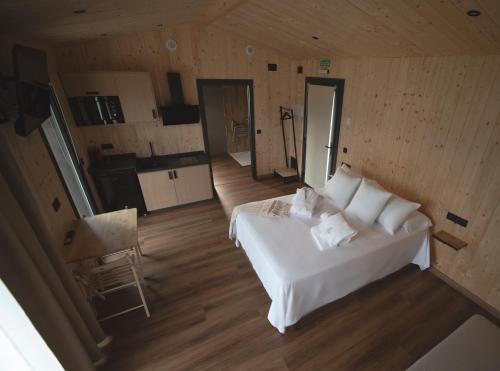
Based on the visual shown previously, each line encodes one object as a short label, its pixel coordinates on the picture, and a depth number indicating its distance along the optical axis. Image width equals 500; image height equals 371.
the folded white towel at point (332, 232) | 2.32
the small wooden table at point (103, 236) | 2.08
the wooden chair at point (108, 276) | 2.13
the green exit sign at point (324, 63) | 3.75
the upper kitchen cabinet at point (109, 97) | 3.28
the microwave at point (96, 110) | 3.35
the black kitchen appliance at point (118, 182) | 3.72
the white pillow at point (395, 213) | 2.52
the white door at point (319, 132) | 3.96
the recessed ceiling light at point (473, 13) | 1.54
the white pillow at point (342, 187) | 3.03
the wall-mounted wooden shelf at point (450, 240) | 2.38
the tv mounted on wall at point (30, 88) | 1.55
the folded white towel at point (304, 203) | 2.85
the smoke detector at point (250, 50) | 4.31
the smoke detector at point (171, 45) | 3.79
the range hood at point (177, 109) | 3.92
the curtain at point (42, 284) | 1.27
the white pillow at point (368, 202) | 2.65
